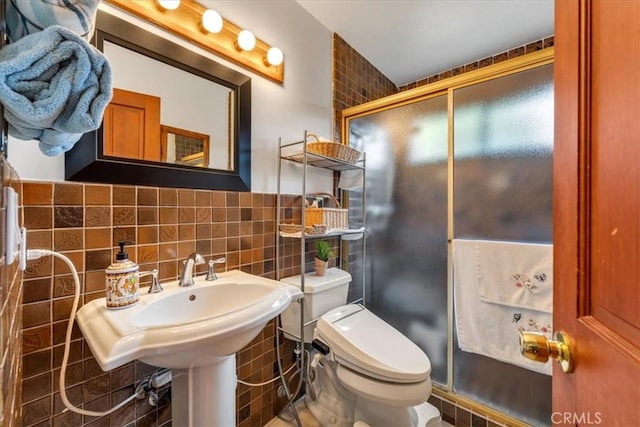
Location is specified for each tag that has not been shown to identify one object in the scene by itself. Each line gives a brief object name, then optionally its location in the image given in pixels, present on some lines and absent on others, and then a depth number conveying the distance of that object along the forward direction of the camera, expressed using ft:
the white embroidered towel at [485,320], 4.15
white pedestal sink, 1.99
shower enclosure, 4.22
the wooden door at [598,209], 1.03
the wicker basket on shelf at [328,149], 4.79
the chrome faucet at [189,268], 3.23
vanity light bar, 3.27
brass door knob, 1.47
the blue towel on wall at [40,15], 1.43
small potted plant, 5.03
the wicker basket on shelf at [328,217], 4.73
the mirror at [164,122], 2.97
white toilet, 3.59
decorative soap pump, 2.53
